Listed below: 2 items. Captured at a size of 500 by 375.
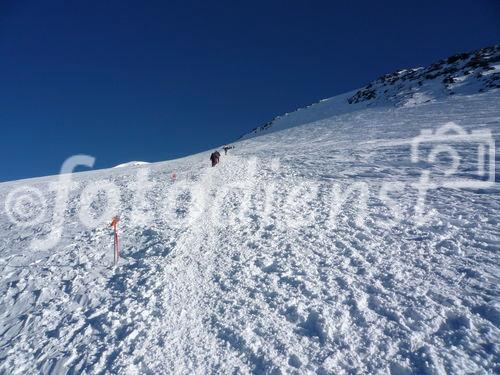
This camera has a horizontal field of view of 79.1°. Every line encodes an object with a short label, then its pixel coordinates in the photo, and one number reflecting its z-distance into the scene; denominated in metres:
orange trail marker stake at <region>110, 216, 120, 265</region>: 9.23
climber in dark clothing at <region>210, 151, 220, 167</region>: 22.98
